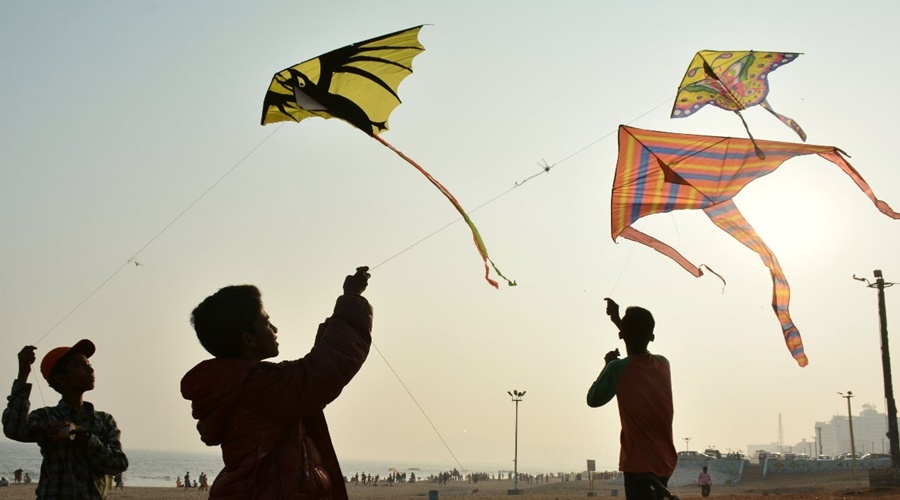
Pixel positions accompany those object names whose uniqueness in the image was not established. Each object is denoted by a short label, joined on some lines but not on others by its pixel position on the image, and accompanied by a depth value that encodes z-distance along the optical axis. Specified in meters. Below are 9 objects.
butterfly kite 8.35
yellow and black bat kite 5.56
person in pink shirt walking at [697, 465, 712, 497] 30.06
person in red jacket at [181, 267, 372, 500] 2.61
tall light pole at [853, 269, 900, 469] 30.39
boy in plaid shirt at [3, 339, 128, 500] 4.31
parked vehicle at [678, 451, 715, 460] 54.77
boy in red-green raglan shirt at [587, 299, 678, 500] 4.77
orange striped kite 8.09
